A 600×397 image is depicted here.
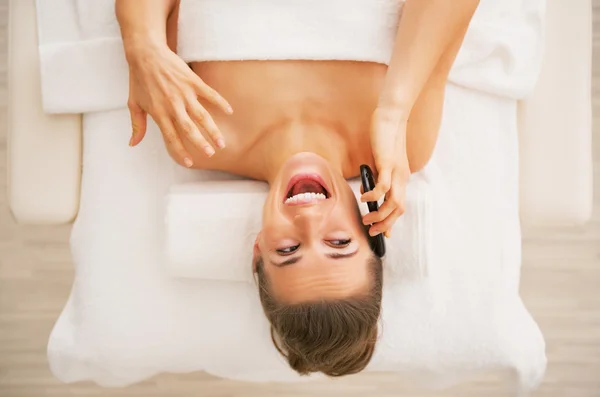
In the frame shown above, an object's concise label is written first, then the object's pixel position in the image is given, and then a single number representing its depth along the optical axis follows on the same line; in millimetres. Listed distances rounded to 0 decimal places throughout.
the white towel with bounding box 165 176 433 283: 1053
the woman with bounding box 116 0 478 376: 901
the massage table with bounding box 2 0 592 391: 1102
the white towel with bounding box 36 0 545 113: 1092
